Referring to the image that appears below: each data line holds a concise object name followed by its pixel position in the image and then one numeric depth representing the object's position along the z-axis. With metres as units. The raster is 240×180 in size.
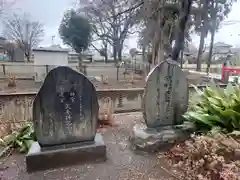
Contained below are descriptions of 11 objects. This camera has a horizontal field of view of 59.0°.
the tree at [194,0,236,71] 11.11
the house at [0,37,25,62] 31.69
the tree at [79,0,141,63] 24.81
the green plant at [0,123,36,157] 3.26
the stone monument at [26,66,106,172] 2.72
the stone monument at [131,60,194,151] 3.33
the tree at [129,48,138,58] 37.49
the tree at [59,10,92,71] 21.48
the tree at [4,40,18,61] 31.45
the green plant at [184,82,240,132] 3.02
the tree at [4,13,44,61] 34.25
